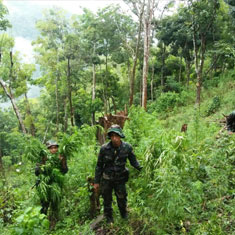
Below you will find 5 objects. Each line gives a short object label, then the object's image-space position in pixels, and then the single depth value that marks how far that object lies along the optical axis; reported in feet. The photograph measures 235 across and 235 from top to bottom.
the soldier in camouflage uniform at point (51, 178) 15.48
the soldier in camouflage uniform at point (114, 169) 14.43
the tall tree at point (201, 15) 49.60
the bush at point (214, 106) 53.01
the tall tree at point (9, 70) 65.72
